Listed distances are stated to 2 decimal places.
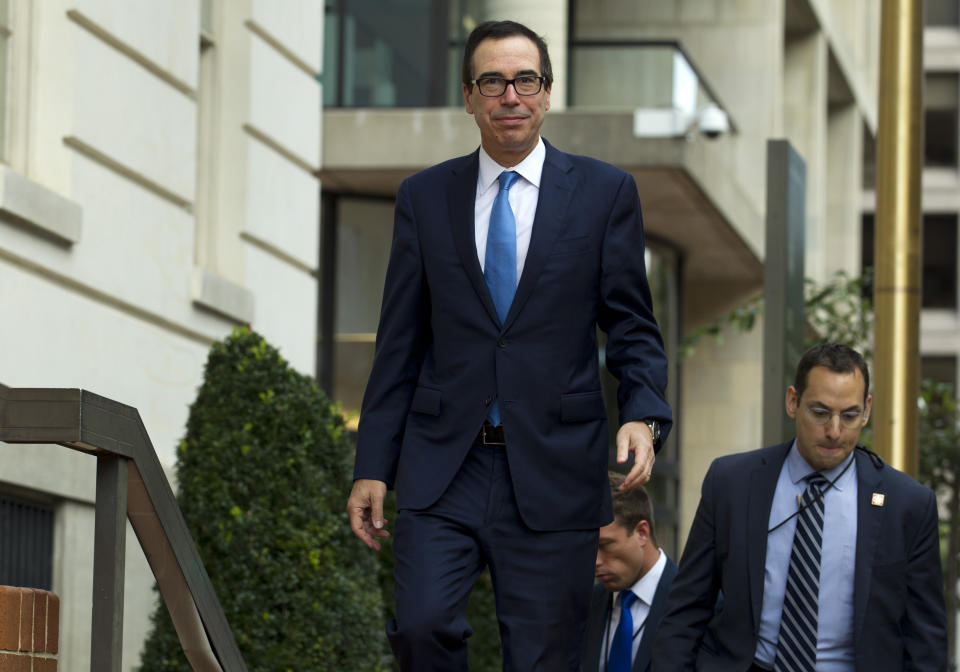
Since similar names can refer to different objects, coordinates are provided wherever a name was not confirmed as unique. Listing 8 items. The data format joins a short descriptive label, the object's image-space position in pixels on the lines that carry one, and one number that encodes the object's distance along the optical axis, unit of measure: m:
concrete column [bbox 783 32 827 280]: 27.45
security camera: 18.05
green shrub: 8.65
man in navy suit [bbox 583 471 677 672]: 6.41
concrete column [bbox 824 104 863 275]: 32.03
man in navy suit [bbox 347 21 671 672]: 4.55
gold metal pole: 8.84
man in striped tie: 4.99
